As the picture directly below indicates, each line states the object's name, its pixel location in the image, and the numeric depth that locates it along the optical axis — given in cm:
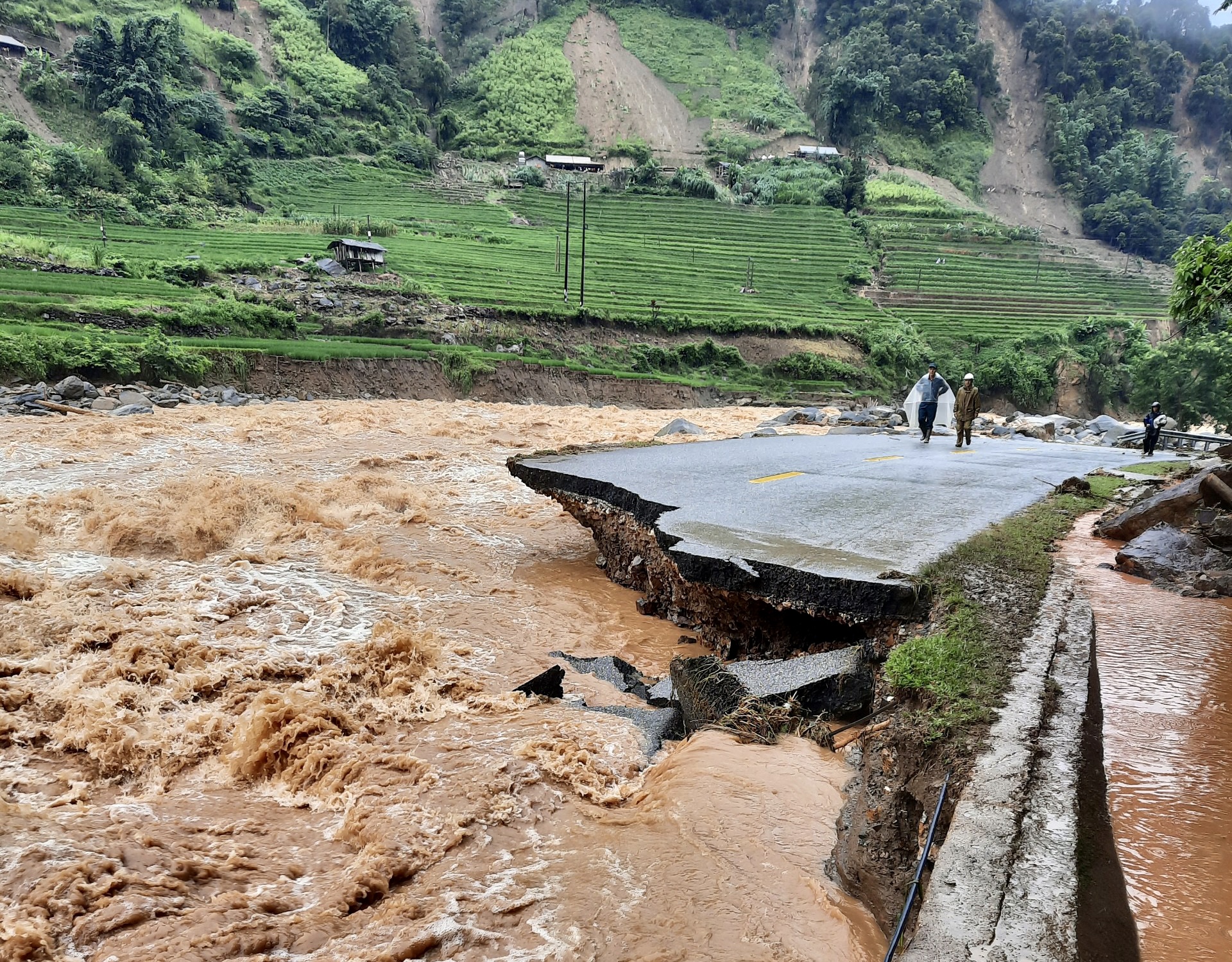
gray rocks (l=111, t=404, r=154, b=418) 1727
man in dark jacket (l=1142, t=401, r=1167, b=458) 1828
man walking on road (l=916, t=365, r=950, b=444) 1530
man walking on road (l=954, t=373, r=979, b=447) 1465
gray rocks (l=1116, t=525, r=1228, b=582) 612
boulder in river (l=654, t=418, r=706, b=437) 1980
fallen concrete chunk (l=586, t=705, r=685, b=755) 436
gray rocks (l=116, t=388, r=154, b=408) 1861
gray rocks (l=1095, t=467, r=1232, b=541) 711
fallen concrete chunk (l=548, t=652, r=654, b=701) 521
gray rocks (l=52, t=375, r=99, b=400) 1820
